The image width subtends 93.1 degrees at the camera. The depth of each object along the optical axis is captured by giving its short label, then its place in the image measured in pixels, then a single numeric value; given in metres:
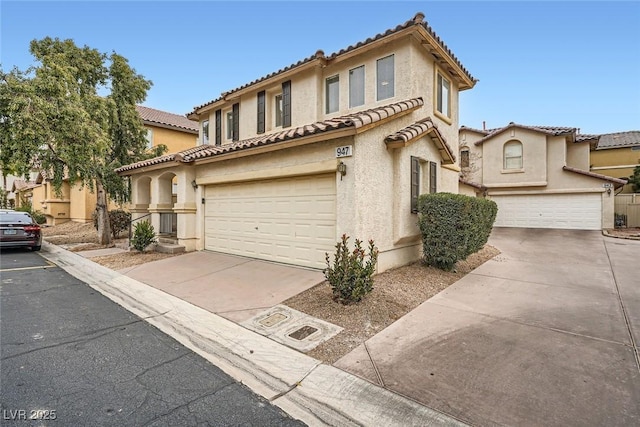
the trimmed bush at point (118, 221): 15.87
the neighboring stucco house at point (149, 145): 21.42
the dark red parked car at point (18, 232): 11.90
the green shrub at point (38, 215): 25.02
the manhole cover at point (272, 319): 4.89
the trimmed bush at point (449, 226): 7.33
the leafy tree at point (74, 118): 10.52
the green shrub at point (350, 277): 5.36
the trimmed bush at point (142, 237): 10.99
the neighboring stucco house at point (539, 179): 16.80
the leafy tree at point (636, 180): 22.00
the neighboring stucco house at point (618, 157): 25.09
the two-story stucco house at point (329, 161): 7.06
